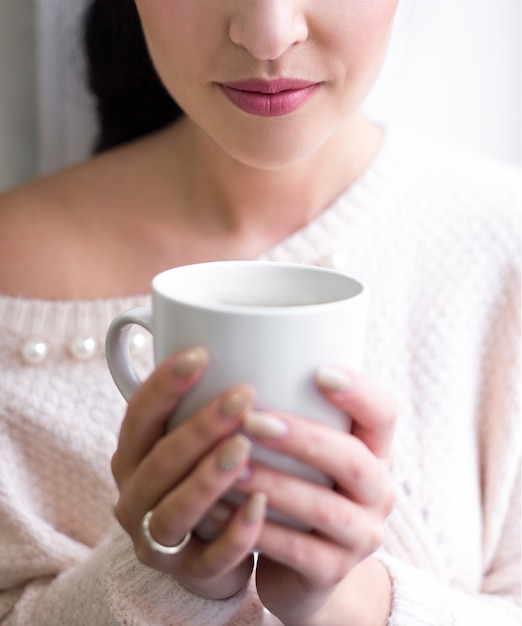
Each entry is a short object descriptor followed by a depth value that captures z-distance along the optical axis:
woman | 0.64
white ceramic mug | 0.43
